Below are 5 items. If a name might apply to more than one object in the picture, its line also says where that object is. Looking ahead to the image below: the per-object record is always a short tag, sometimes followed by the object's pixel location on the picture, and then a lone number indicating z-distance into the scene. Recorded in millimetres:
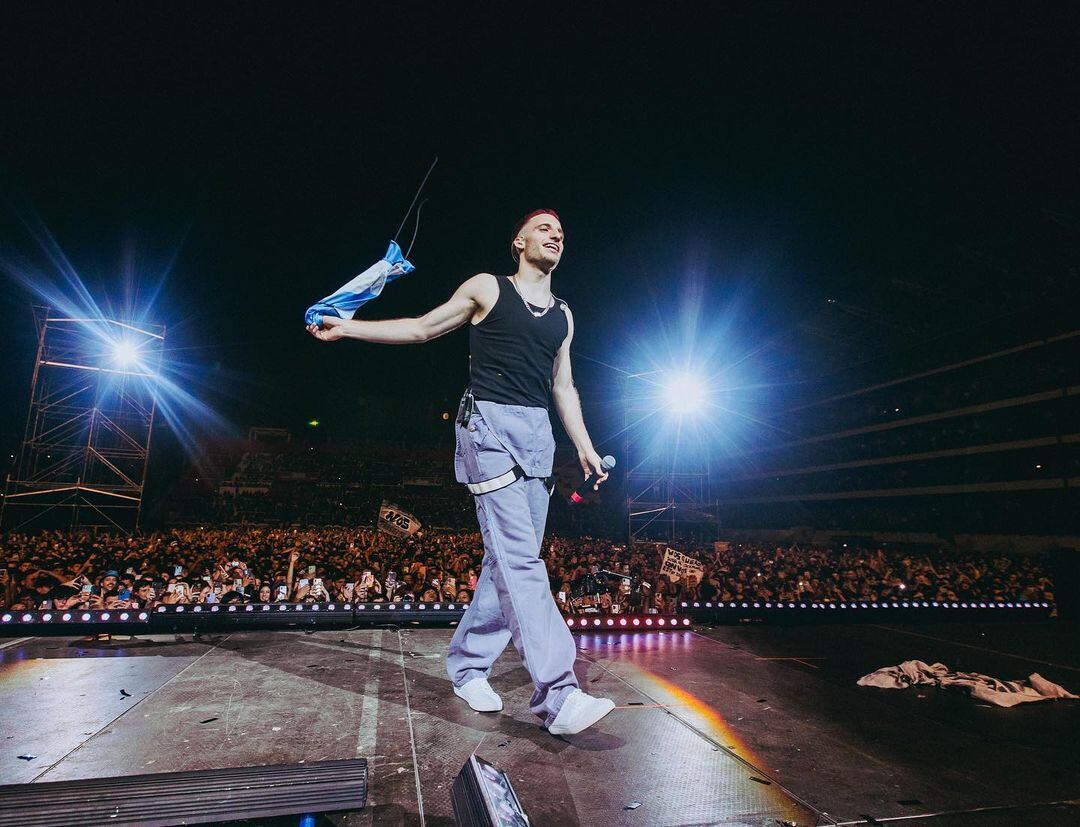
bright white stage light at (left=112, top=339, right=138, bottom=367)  18453
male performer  2182
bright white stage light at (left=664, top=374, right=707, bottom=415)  27359
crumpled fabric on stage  2863
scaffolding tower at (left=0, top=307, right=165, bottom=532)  17078
